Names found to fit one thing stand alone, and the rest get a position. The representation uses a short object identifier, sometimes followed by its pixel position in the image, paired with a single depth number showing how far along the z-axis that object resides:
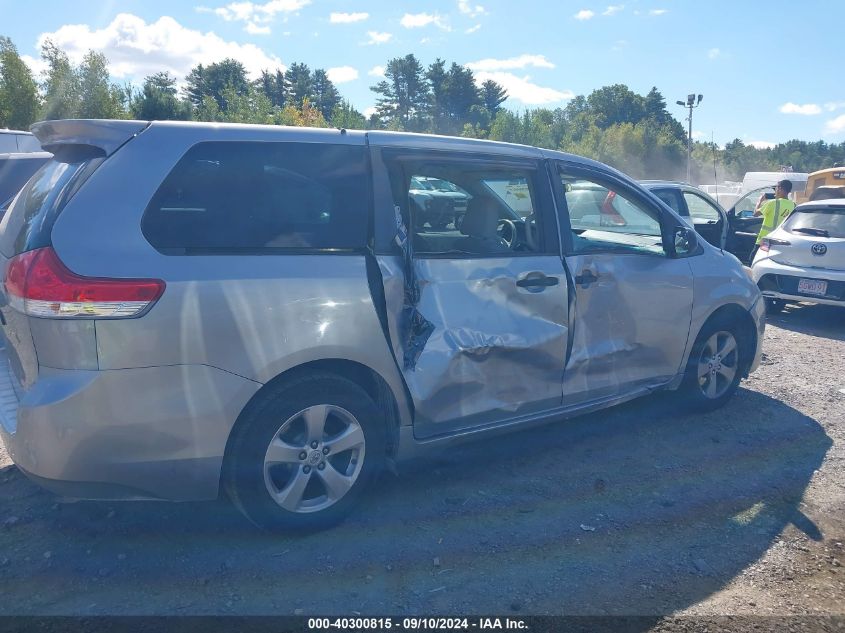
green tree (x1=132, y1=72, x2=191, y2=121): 35.50
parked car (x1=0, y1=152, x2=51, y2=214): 7.88
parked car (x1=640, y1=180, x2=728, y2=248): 10.39
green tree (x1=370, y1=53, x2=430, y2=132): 79.75
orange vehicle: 15.97
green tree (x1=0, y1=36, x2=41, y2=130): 29.83
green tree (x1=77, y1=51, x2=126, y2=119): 32.16
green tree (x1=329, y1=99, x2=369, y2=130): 37.69
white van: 23.66
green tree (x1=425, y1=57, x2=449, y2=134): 79.38
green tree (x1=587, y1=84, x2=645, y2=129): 100.56
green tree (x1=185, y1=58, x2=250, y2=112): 72.62
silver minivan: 2.83
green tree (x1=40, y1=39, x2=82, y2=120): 31.62
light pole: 42.10
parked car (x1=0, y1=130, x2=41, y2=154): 12.15
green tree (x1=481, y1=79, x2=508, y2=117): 84.88
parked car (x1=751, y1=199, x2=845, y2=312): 8.07
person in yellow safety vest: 10.80
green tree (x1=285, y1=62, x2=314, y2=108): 84.31
